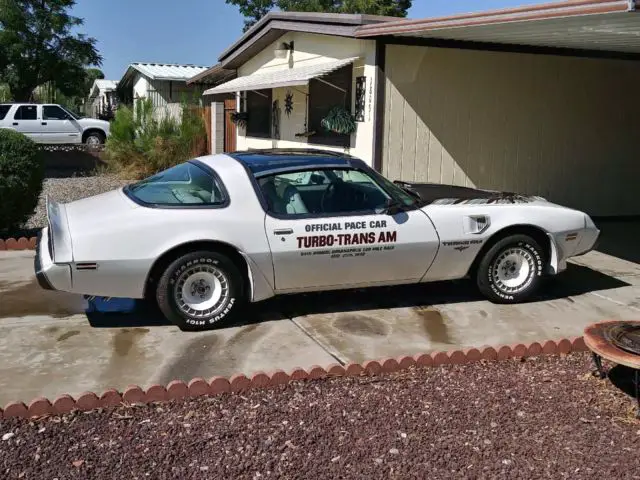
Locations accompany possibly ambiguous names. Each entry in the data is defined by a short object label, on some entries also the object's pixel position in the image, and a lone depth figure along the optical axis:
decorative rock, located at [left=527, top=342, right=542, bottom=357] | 5.21
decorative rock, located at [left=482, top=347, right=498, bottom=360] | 5.09
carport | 9.36
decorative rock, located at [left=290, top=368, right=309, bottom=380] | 4.61
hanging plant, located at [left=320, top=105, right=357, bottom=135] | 10.00
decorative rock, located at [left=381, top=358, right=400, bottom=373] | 4.79
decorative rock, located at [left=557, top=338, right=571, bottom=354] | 5.27
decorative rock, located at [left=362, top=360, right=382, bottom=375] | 4.76
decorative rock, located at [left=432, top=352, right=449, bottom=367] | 4.94
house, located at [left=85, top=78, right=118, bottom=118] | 48.97
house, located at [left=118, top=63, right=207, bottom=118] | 27.83
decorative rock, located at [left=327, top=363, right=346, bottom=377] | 4.70
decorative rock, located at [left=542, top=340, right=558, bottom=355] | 5.24
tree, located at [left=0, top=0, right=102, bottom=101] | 29.66
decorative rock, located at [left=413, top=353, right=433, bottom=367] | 4.90
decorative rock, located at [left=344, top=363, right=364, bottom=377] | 4.73
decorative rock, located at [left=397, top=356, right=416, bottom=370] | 4.86
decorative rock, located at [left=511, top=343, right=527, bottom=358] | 5.17
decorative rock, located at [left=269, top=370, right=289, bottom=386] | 4.53
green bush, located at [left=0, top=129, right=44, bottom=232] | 8.61
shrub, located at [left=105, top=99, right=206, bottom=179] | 16.45
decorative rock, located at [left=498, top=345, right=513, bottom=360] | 5.12
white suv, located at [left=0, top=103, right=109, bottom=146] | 22.53
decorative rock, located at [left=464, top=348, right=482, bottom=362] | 5.04
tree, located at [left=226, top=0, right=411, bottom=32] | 31.78
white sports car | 5.32
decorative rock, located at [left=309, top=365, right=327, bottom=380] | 4.66
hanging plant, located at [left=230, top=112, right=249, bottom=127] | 15.39
